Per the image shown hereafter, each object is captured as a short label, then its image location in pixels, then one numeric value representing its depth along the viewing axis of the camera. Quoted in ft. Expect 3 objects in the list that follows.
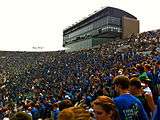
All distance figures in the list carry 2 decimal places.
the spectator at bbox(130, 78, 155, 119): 6.90
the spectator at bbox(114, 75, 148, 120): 5.87
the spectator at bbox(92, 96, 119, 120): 4.68
